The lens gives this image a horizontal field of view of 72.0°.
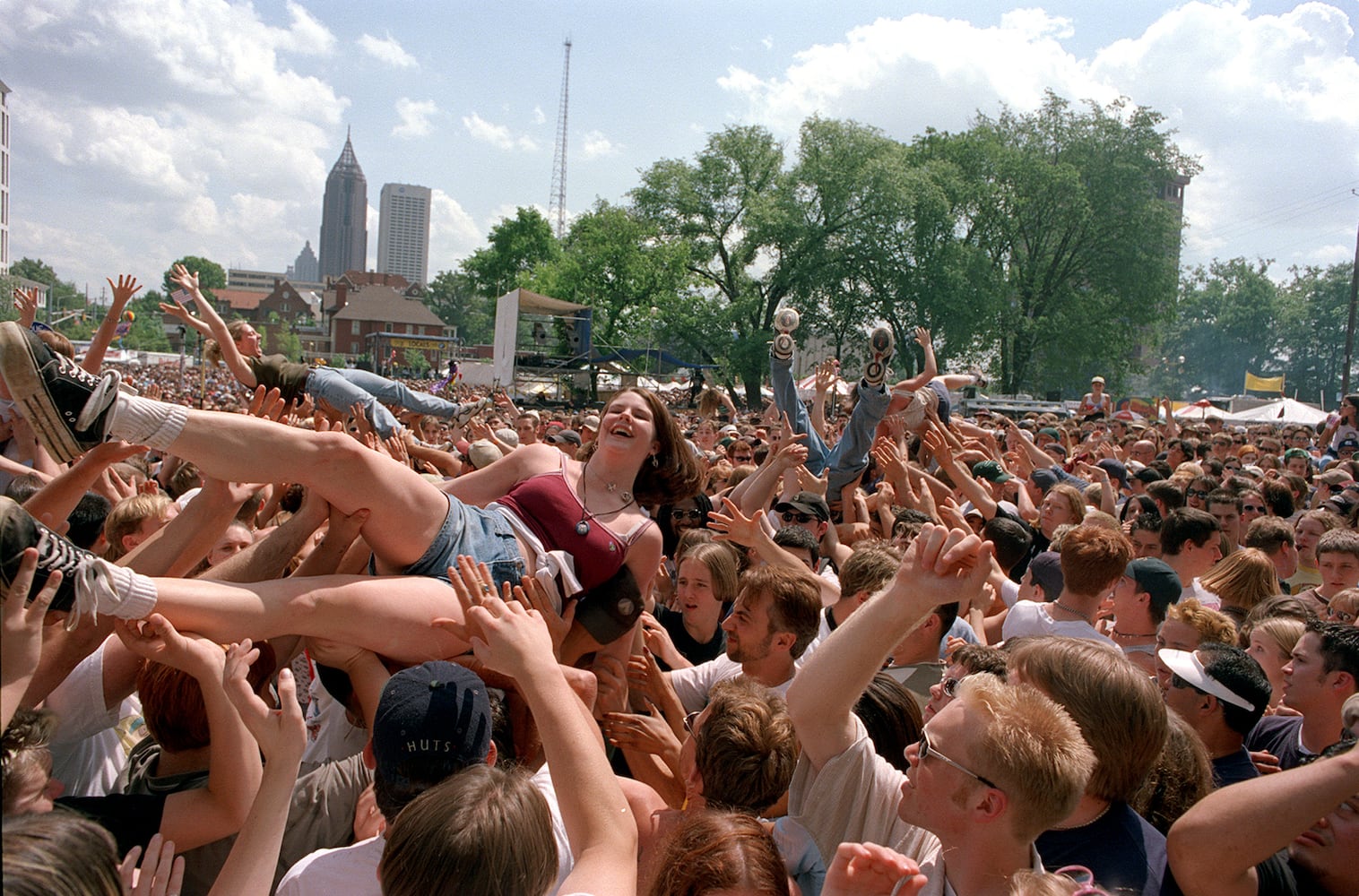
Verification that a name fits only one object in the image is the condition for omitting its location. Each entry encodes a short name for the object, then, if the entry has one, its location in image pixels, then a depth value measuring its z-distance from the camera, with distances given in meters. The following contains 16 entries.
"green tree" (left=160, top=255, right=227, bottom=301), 128.05
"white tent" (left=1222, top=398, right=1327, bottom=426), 29.62
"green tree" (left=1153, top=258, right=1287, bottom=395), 97.69
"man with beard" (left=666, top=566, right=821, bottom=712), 3.58
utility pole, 29.39
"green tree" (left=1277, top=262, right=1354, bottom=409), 85.25
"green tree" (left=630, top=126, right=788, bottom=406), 40.38
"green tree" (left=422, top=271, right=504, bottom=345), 115.62
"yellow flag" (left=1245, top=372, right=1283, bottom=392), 41.09
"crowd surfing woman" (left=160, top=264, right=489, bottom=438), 5.99
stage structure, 30.78
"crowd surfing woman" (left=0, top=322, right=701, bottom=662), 2.57
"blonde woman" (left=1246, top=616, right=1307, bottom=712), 3.73
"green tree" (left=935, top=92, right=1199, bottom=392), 38.66
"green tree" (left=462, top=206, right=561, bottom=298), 59.66
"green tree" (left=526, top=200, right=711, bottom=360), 40.41
